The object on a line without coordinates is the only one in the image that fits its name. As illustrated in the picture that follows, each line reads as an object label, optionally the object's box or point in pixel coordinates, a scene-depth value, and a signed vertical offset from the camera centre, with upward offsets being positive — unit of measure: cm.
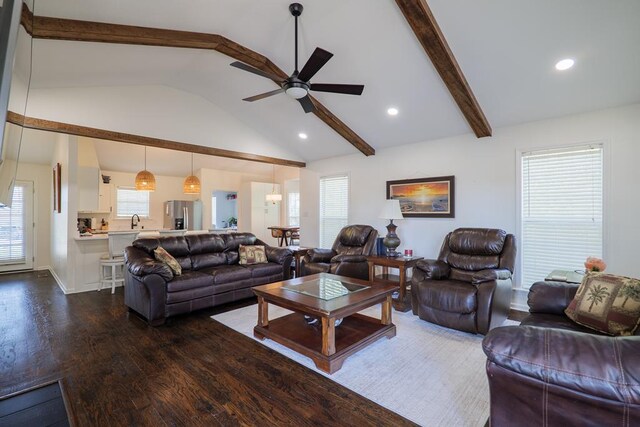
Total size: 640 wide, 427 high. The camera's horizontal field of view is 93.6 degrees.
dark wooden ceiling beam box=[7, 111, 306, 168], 380 +113
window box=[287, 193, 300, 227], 1012 +16
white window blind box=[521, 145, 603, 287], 363 +5
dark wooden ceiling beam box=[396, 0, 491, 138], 277 +166
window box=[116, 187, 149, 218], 802 +28
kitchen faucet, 783 -27
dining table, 881 -62
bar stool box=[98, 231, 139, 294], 505 -82
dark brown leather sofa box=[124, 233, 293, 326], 351 -83
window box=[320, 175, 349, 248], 643 +14
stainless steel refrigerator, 804 -7
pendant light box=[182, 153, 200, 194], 684 +63
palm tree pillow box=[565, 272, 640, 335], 184 -60
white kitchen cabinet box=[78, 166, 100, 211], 547 +44
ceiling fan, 290 +134
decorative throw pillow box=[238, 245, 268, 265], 478 -68
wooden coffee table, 248 -106
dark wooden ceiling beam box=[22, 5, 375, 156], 267 +185
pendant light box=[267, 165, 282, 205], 909 +51
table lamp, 449 -6
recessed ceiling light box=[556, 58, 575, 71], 307 +155
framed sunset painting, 481 +29
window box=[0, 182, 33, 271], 647 -43
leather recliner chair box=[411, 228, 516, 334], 308 -78
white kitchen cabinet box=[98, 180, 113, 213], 715 +38
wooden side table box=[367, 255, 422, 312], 406 -75
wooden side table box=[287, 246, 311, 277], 544 -77
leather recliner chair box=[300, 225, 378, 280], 464 -70
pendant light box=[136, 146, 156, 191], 609 +62
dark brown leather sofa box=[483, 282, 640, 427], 99 -59
